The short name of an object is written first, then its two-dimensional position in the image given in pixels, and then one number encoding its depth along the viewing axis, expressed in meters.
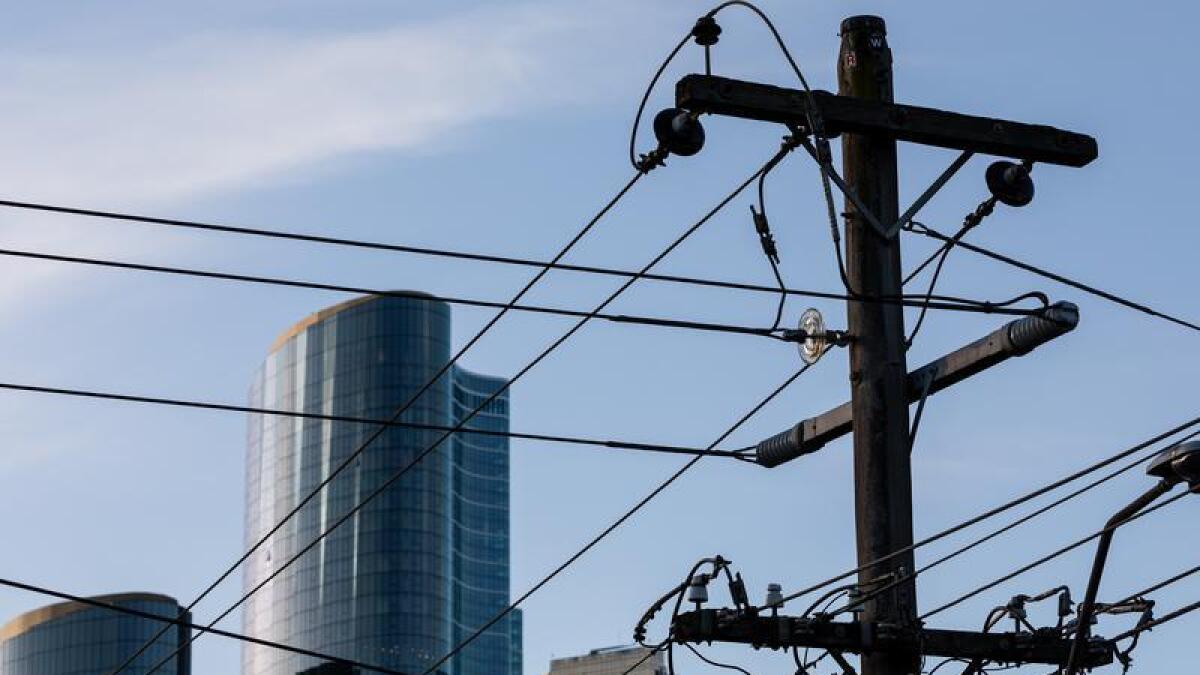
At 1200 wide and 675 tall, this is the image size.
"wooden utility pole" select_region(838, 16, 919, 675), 18.09
